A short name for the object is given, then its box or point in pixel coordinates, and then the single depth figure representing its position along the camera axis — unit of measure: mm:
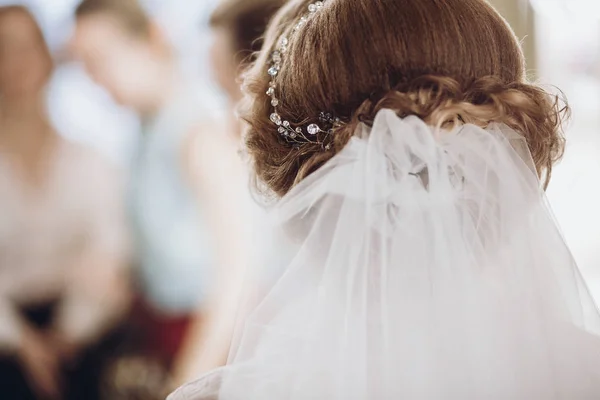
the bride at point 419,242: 725
